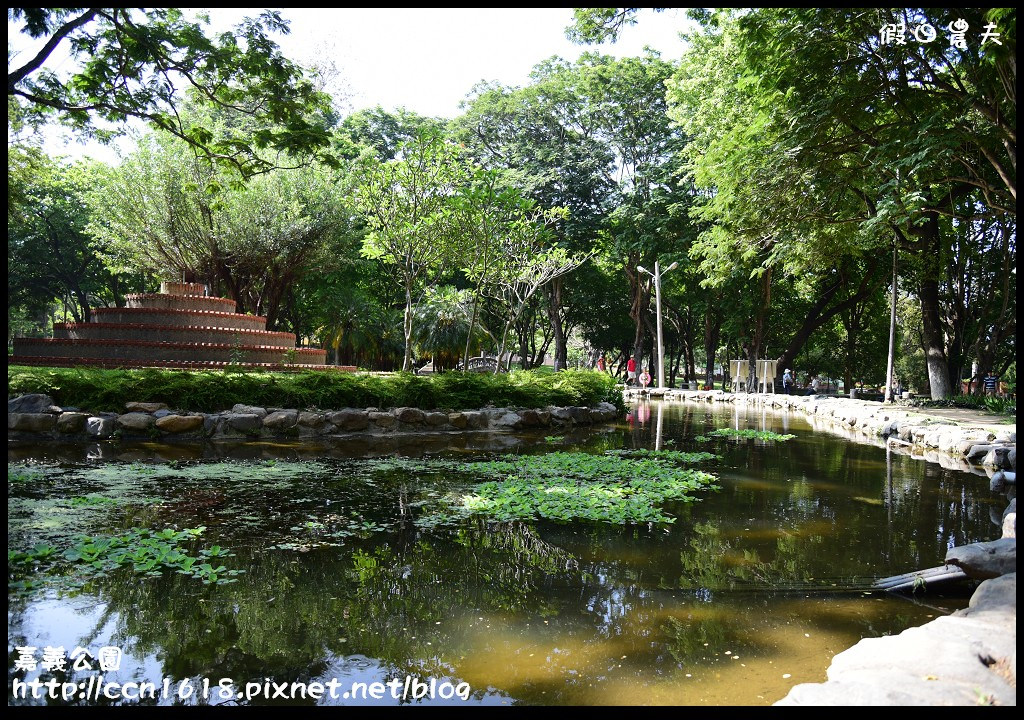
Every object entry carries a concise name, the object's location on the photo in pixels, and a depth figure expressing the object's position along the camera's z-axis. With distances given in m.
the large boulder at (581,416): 15.51
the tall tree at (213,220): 22.92
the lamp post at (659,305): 27.73
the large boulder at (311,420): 11.59
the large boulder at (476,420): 13.48
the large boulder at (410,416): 12.63
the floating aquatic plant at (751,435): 13.44
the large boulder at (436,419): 12.93
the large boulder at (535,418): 14.26
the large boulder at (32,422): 9.78
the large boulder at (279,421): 11.36
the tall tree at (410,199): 14.76
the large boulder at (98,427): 10.09
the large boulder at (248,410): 11.22
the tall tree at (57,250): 31.55
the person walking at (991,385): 24.09
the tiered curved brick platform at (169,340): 15.49
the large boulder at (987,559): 4.15
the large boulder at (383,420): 12.34
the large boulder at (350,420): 11.93
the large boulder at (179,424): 10.51
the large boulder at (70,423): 10.00
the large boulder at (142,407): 10.57
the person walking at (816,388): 36.59
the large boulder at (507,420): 13.80
